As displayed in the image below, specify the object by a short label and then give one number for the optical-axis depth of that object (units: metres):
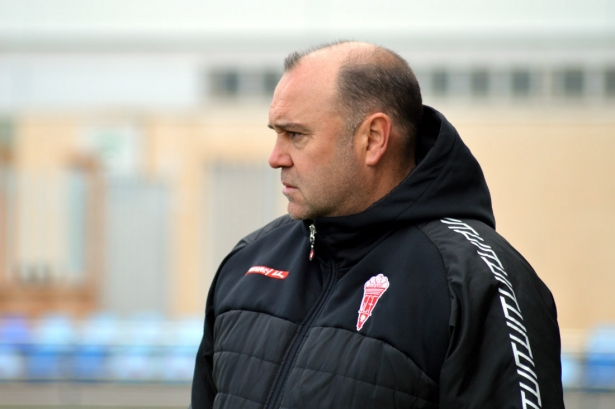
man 7.59
